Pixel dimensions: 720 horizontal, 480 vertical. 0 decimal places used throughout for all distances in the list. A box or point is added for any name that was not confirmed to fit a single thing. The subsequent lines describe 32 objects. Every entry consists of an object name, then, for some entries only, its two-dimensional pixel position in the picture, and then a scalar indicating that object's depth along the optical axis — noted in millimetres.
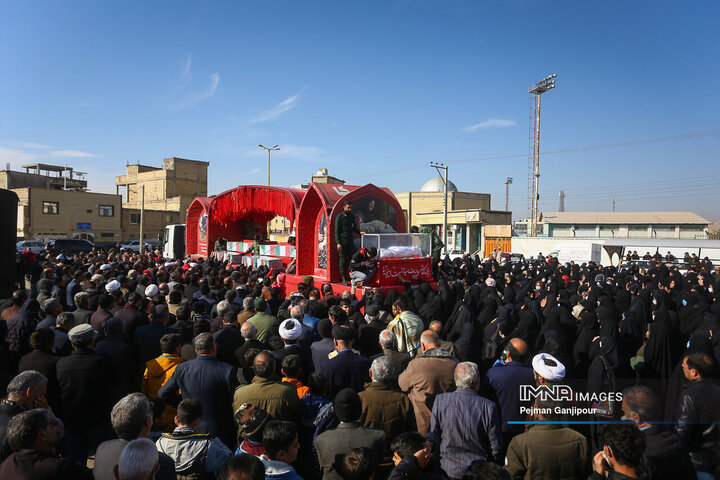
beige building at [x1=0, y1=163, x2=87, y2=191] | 38719
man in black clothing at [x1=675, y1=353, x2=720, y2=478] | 3092
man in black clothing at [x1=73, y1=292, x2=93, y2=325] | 5316
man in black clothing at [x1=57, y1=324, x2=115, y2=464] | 3348
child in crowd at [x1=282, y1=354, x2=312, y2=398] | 3277
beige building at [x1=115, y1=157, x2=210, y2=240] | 38062
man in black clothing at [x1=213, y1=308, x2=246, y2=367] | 4387
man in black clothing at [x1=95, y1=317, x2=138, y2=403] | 3896
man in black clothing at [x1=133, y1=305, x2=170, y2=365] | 4445
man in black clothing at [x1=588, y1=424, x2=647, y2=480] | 2066
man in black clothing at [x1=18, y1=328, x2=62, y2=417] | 3482
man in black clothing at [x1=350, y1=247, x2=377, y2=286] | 9430
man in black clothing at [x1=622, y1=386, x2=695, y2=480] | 2529
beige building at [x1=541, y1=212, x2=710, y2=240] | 39625
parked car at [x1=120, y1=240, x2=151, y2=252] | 31395
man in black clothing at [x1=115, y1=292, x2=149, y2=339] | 5133
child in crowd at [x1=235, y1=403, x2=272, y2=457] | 2406
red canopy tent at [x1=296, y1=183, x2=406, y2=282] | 10617
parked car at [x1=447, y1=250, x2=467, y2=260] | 27486
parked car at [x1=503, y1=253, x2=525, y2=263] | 21172
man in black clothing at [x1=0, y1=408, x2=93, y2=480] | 1997
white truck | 21406
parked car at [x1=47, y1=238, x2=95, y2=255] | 24625
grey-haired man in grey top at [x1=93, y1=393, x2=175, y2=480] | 2148
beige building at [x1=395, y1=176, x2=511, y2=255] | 30125
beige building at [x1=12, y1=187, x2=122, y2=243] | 31219
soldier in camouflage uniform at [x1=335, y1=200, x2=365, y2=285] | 9742
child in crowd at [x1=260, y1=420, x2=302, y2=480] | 2115
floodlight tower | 30844
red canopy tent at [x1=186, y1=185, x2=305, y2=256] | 15180
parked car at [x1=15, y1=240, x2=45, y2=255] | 25762
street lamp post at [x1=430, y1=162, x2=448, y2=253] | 23422
